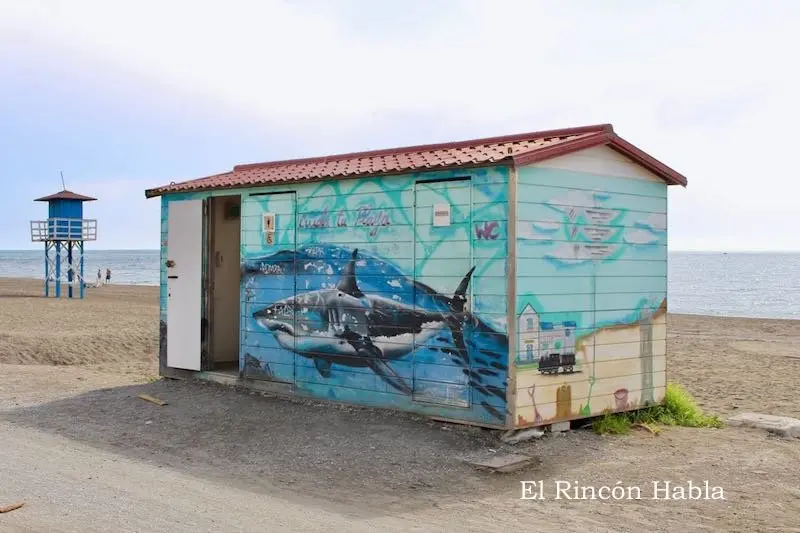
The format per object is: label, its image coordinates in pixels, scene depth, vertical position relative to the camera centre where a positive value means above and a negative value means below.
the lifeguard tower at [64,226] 32.94 +1.41
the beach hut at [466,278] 7.93 -0.13
